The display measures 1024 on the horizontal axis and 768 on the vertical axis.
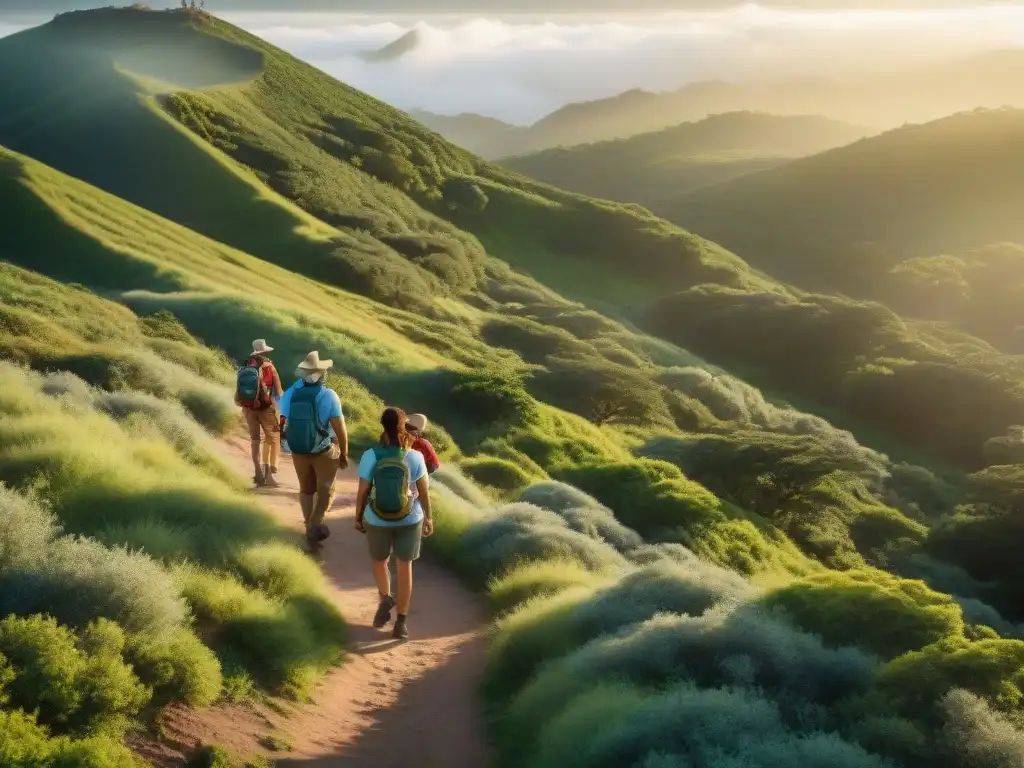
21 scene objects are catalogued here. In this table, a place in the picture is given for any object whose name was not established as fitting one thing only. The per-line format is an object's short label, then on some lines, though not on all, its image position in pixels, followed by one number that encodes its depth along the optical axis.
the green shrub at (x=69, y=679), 6.29
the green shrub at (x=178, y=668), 7.10
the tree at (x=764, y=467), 31.56
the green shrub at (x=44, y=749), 5.68
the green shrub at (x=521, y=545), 12.76
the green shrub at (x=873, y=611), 8.48
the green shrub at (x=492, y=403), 27.22
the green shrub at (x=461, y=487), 16.98
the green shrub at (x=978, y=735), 6.35
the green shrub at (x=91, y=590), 7.03
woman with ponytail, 9.48
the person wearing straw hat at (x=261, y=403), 13.48
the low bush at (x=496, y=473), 20.80
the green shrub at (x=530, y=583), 11.58
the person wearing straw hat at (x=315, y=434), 11.08
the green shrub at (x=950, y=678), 7.14
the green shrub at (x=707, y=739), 6.44
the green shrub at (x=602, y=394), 40.22
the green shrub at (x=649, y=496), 21.09
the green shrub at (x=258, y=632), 8.30
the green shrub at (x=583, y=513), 16.05
